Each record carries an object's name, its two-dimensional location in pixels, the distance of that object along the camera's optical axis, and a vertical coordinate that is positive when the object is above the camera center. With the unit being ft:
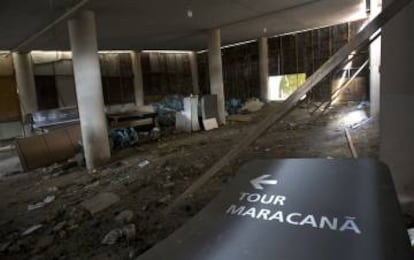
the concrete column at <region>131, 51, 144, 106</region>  48.22 +2.61
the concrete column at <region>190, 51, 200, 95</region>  56.03 +3.97
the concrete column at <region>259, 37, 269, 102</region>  44.61 +2.57
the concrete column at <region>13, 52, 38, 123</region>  36.78 +2.29
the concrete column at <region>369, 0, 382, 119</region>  26.18 -0.05
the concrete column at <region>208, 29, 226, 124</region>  34.68 +1.67
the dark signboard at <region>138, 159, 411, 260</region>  3.54 -1.82
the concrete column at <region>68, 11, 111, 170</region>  20.39 +0.70
